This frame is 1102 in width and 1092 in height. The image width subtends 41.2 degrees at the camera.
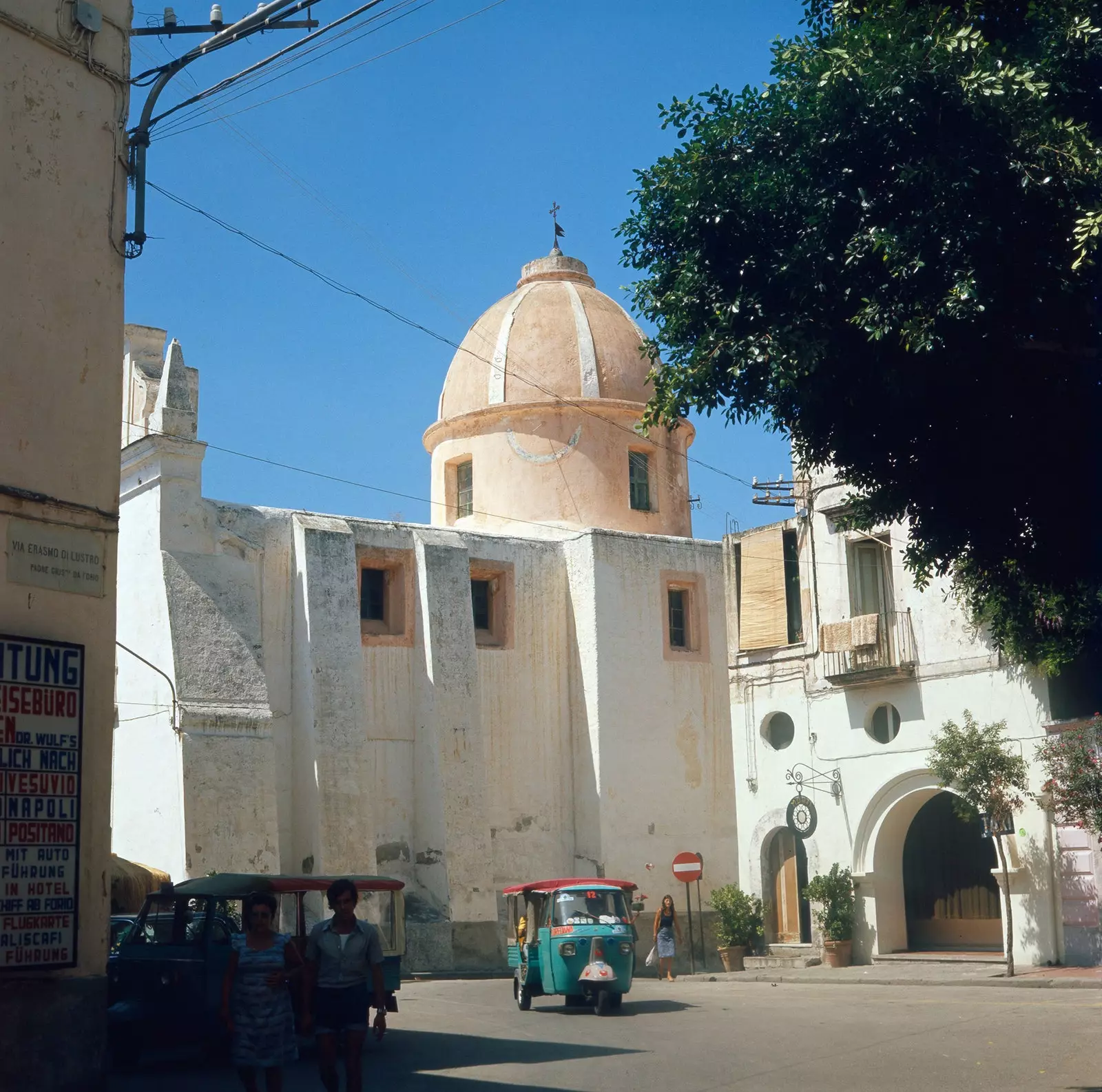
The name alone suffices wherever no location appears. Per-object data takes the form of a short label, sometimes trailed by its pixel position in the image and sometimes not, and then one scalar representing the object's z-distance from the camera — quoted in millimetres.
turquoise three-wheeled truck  16375
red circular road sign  26281
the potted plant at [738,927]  24641
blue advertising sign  8523
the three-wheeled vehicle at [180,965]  12391
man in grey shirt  8492
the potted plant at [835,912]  22547
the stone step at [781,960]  23062
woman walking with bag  23734
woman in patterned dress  7969
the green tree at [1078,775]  18266
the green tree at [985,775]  20312
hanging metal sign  23844
